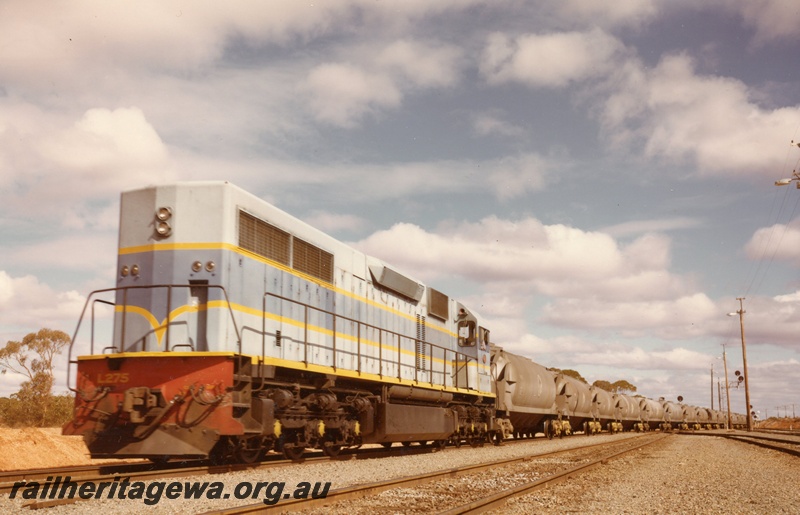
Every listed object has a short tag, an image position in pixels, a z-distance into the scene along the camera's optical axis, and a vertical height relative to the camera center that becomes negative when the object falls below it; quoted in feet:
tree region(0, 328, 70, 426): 120.16 +1.92
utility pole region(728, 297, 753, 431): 169.17 -2.13
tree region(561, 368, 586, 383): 314.26 +3.87
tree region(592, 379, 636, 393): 372.13 -2.29
